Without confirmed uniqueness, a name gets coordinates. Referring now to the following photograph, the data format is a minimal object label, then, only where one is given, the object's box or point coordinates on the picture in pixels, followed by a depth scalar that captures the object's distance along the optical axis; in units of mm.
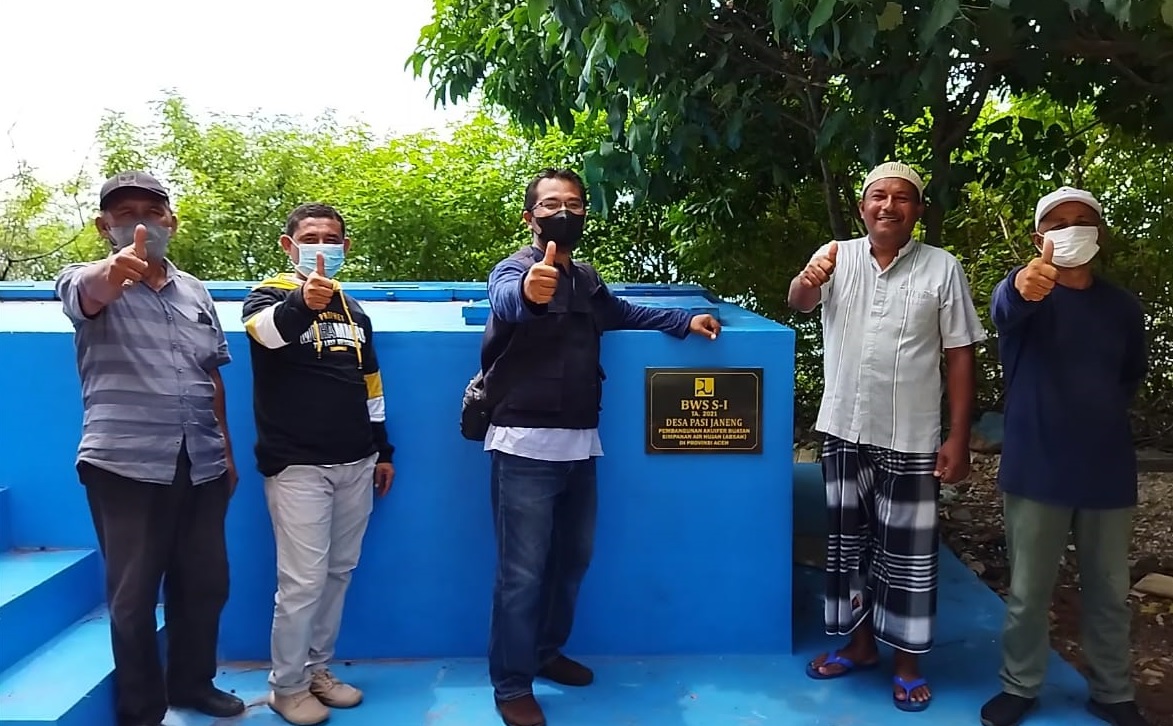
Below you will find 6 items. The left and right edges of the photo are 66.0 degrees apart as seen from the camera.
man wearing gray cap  2568
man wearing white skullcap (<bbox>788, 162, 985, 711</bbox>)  2975
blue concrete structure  3244
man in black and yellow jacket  2850
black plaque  3375
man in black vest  2873
